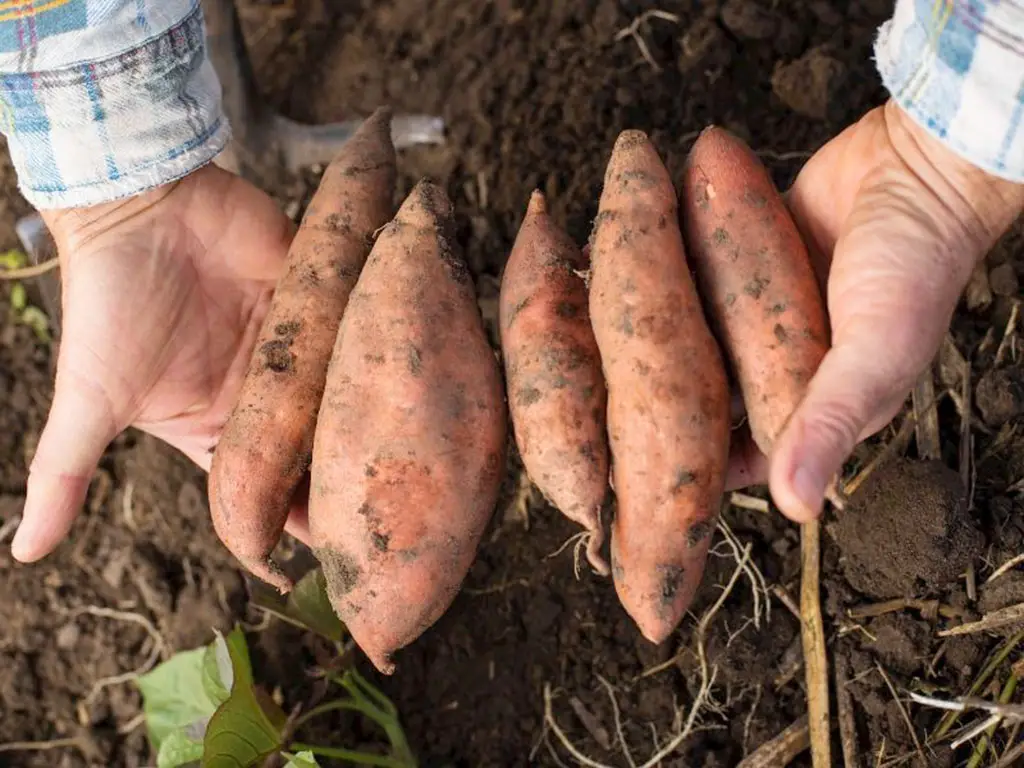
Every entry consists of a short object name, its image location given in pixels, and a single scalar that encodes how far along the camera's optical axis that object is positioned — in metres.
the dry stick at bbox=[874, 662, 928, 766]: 0.43
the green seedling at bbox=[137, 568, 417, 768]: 0.45
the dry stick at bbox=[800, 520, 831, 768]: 0.45
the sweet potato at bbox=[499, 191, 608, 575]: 0.36
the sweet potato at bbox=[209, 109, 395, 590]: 0.39
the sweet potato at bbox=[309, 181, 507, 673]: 0.36
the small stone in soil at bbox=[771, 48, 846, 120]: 0.55
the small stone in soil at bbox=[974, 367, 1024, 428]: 0.46
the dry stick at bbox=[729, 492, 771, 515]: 0.51
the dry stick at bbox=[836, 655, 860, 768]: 0.44
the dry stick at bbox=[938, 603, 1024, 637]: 0.43
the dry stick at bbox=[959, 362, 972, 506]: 0.46
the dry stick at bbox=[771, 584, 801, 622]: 0.48
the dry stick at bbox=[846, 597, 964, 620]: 0.45
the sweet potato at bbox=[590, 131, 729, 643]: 0.35
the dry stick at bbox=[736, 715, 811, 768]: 0.46
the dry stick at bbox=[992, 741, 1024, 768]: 0.41
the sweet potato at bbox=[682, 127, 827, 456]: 0.35
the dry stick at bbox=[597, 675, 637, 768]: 0.49
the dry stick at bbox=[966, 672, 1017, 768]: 0.43
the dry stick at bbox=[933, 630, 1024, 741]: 0.43
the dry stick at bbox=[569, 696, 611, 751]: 0.50
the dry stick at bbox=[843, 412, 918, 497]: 0.46
